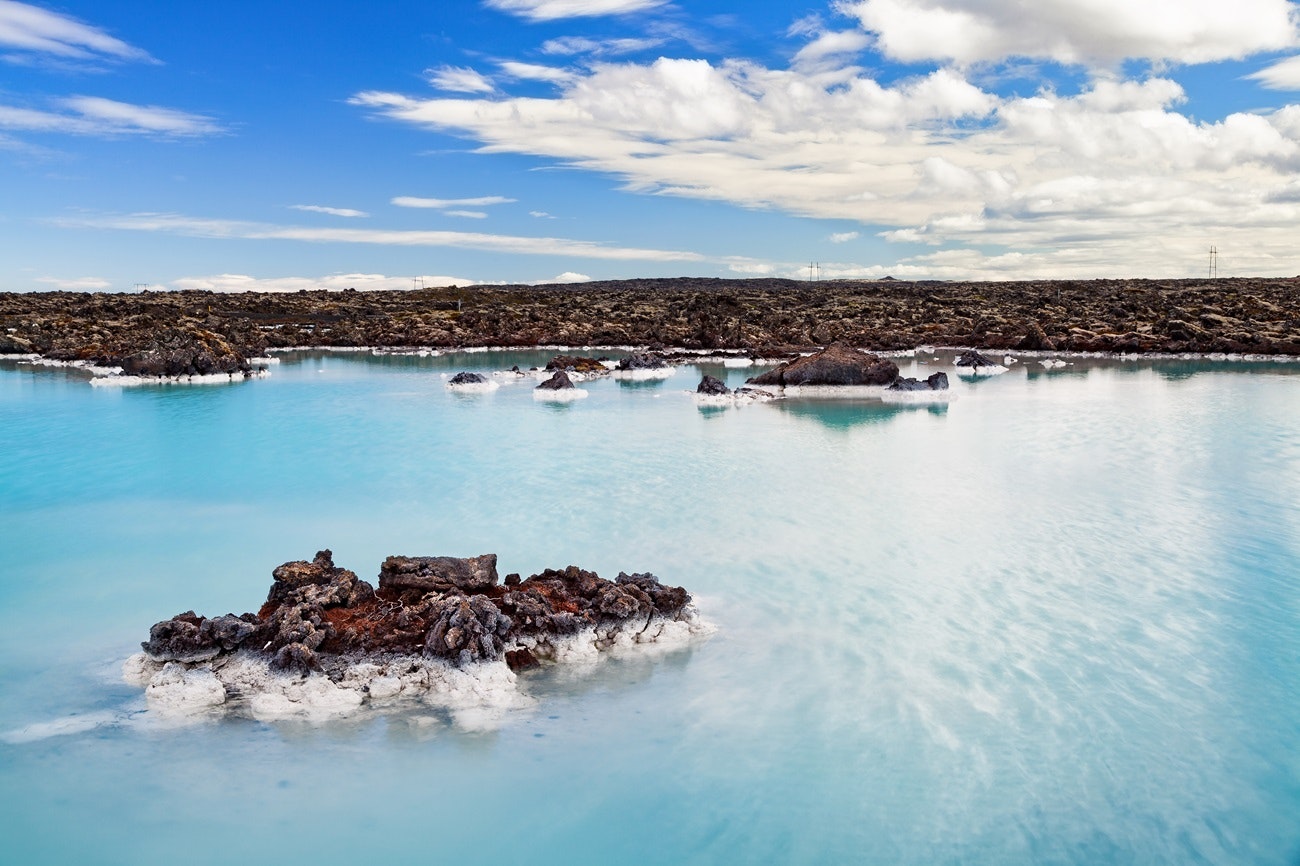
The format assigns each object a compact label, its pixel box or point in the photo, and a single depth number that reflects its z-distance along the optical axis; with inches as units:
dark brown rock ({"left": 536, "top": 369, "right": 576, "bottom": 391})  1249.7
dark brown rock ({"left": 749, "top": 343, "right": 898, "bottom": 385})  1235.2
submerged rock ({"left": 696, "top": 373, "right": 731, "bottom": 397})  1171.3
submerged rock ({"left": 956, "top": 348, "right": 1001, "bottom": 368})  1601.9
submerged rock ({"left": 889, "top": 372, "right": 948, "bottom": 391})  1168.8
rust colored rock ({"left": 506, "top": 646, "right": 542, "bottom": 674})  319.0
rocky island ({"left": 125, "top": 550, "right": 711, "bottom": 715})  300.4
